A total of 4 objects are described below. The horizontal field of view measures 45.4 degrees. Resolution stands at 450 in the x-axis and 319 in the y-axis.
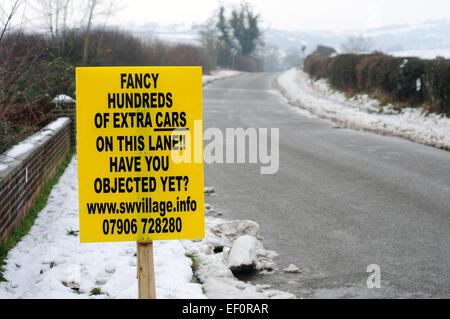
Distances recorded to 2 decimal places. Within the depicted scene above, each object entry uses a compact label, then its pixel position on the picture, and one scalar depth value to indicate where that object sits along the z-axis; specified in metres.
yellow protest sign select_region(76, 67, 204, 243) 2.83
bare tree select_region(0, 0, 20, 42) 6.01
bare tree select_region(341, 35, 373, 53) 117.19
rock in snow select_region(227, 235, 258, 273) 4.68
